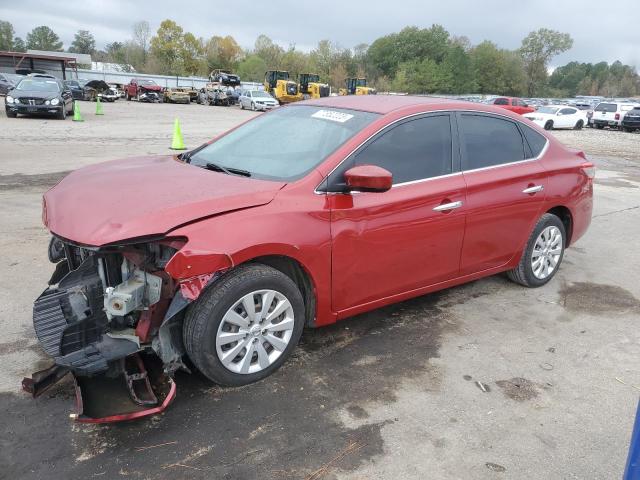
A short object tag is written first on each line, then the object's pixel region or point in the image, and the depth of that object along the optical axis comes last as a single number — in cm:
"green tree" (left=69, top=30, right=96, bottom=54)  11344
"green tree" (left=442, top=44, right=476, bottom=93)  9481
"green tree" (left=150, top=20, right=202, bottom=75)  8594
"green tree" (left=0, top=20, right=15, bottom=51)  8981
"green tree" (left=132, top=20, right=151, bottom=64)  9286
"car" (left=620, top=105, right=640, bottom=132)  2941
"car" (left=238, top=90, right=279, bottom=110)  3572
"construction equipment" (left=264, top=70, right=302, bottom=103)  4068
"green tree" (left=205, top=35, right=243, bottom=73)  9175
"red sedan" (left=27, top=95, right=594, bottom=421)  286
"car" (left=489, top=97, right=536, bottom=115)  3330
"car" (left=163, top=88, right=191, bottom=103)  3944
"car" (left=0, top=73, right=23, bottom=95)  3184
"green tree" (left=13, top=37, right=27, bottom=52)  9306
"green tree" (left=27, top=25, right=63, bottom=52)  9975
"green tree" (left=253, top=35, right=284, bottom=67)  9606
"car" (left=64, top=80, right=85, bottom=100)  3396
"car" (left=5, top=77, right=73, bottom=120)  1855
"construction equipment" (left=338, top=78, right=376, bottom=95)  4081
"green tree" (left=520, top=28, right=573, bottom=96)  9969
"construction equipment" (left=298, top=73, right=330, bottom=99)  4125
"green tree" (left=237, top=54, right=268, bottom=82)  8719
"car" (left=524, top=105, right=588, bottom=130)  2852
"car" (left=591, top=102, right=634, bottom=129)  3084
